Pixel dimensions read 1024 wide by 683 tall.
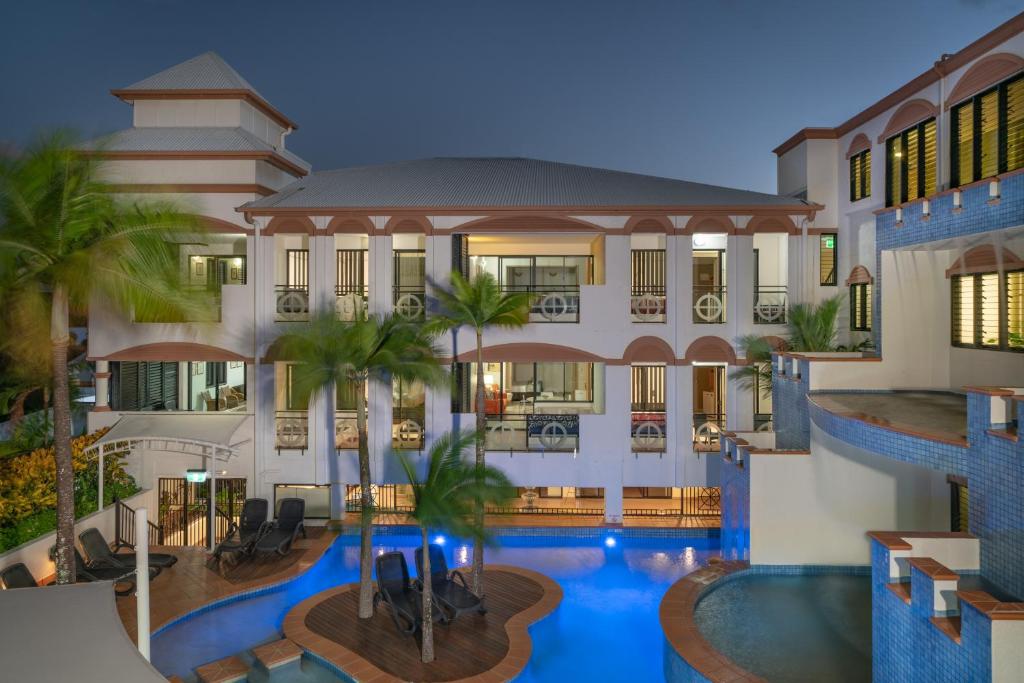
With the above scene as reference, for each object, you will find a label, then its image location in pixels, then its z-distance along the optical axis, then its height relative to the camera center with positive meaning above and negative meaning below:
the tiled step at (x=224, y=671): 10.79 -5.22
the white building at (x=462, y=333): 18.47 +0.73
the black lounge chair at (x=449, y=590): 12.67 -4.70
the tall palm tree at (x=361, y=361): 13.05 -0.31
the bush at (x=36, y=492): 14.03 -3.24
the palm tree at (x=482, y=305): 14.57 +0.85
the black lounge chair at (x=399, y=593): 12.17 -4.65
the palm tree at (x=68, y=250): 10.61 +1.54
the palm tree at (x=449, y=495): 10.94 -2.52
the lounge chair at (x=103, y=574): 13.46 -4.61
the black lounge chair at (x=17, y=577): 12.12 -4.16
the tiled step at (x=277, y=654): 11.31 -5.19
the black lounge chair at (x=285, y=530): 16.28 -4.63
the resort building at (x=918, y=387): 8.77 -0.79
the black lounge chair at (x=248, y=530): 15.67 -4.56
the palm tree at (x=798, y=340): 17.00 +0.13
